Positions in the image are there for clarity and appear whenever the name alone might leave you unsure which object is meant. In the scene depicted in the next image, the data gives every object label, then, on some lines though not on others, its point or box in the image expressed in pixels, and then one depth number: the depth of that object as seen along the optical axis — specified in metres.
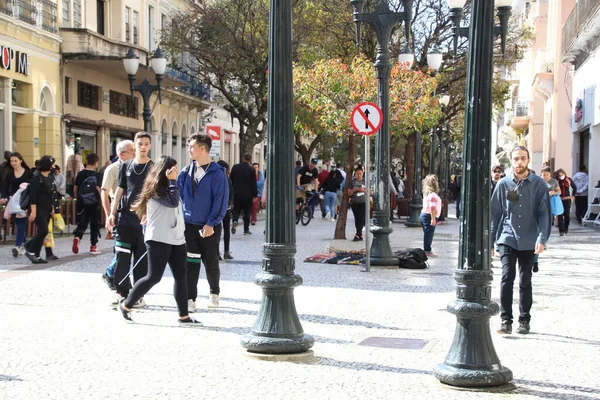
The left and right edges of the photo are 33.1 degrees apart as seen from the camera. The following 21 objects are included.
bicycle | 27.92
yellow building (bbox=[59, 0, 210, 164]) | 32.19
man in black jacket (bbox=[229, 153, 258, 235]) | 19.81
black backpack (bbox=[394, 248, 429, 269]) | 15.41
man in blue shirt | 9.06
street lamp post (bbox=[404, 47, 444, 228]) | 28.06
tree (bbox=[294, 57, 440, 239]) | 19.86
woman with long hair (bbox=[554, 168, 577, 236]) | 25.63
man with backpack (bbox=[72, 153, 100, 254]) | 16.92
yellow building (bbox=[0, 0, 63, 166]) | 27.23
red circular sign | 14.97
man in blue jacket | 9.99
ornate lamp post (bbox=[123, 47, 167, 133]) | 22.64
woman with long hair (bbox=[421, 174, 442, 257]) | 17.25
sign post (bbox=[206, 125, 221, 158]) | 27.95
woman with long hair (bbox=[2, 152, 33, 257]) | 16.19
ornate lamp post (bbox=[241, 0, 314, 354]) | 7.50
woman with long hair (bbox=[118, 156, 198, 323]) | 9.05
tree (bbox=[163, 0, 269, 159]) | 37.50
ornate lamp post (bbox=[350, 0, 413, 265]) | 15.84
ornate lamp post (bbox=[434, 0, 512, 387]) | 6.57
